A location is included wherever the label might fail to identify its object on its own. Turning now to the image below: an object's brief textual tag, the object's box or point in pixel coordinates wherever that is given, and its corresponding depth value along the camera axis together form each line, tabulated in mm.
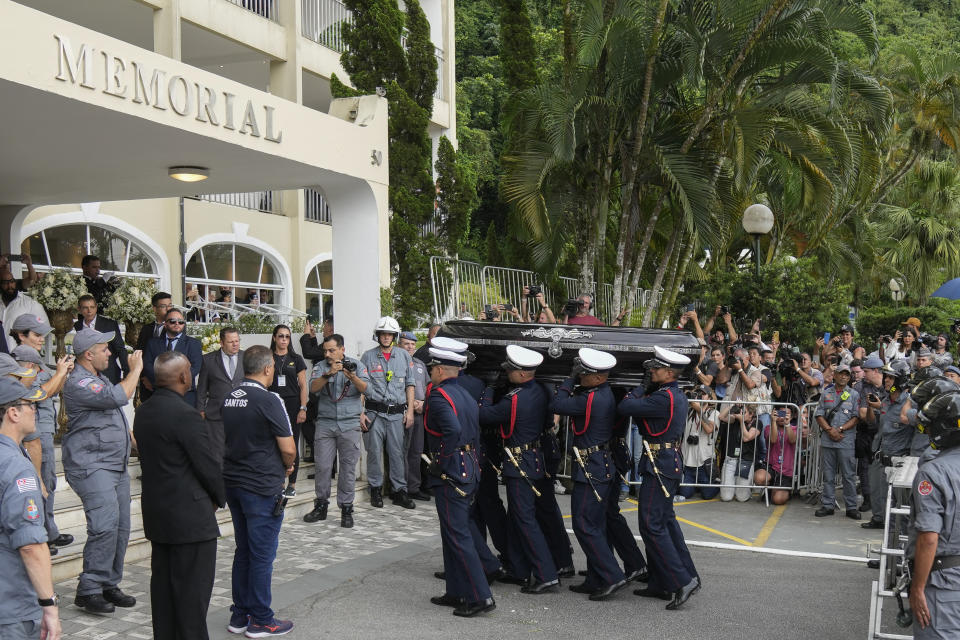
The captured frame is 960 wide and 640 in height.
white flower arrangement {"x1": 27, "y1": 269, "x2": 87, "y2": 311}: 9805
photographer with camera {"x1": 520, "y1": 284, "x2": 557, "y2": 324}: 10966
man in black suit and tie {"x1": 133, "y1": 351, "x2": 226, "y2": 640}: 5008
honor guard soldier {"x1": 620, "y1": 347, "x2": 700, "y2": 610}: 6707
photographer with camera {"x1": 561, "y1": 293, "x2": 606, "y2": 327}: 10366
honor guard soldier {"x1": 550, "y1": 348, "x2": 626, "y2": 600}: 6848
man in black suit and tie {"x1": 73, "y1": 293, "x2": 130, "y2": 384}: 8586
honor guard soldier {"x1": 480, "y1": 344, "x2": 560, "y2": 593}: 7012
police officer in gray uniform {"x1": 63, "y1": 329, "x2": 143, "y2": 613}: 6199
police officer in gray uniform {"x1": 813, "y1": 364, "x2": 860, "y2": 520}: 10078
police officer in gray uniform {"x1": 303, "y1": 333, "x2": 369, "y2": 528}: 9091
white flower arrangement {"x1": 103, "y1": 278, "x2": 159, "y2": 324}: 9750
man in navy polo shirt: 5832
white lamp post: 14242
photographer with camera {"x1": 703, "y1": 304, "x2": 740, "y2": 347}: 12961
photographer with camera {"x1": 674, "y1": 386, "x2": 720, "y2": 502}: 11172
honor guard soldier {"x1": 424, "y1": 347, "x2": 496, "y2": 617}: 6480
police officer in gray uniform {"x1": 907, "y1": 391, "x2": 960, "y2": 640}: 4207
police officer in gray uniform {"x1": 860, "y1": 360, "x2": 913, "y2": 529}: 9133
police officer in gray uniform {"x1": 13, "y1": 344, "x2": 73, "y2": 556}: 6023
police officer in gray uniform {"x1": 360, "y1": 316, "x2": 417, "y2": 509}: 9789
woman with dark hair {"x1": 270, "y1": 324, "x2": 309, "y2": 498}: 9344
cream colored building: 7977
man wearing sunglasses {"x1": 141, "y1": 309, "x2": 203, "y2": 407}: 8719
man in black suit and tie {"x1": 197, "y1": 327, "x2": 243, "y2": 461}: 8719
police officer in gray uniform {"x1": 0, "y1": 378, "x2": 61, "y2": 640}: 3732
